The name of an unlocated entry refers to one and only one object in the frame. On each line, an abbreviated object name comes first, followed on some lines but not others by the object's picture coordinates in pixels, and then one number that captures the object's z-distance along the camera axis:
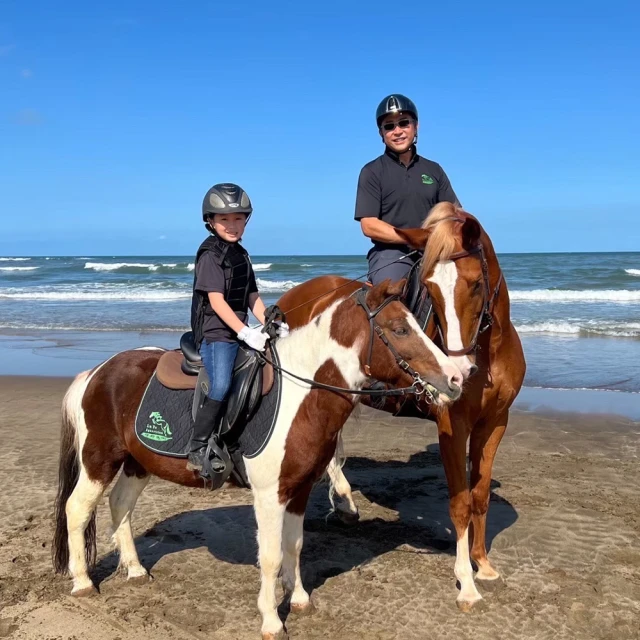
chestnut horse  3.26
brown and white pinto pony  2.97
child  3.42
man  4.49
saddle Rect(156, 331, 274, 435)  3.40
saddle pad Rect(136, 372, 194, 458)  3.61
